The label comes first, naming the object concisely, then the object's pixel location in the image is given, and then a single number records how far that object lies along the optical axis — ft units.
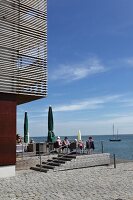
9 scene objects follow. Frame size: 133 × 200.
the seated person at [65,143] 49.42
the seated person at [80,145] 49.23
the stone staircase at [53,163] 41.41
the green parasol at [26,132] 56.13
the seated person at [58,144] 50.19
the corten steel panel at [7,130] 37.89
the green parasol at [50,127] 52.59
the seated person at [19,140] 49.89
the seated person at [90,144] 49.83
